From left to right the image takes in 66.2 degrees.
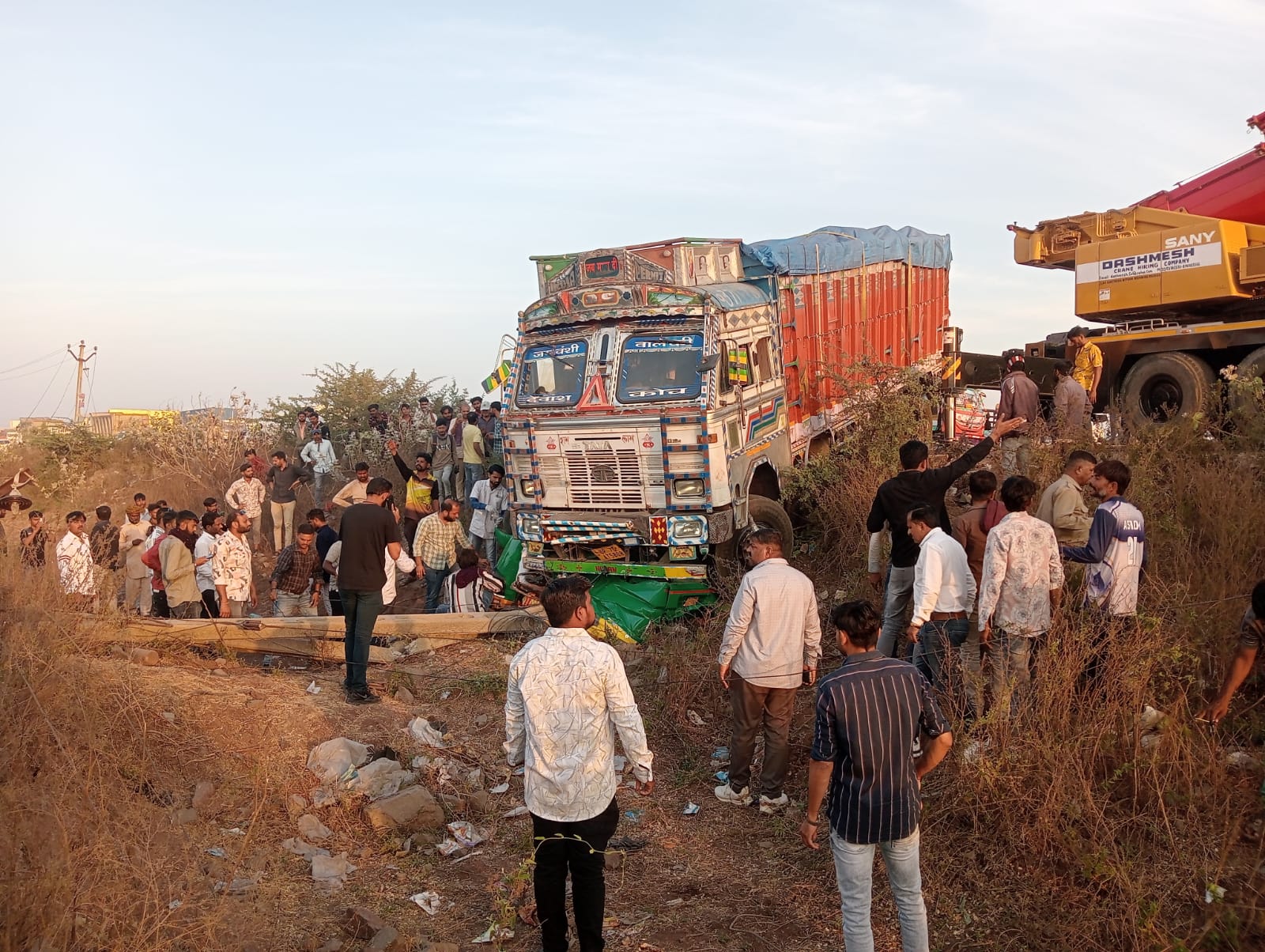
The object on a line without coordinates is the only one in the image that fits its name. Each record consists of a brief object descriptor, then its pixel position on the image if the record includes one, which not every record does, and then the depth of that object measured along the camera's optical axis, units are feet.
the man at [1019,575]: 17.94
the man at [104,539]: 32.37
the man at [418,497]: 40.14
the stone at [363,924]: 14.78
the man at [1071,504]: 20.15
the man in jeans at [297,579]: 30.86
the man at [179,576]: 30.22
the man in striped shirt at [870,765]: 11.96
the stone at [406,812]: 18.45
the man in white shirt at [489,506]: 37.40
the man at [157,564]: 32.63
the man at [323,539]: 32.76
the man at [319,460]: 49.34
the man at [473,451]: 44.11
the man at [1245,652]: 15.20
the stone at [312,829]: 18.22
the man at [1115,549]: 18.38
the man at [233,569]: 29.27
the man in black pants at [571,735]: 13.14
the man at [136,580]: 32.53
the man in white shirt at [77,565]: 25.76
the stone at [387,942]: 14.15
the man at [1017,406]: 31.30
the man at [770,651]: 18.11
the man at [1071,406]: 31.50
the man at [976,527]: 19.65
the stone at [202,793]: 18.75
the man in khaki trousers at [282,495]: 44.70
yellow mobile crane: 36.50
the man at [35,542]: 26.91
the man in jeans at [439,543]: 33.94
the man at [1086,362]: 34.22
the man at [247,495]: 42.14
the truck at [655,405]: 29.14
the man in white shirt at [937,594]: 18.33
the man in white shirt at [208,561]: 30.76
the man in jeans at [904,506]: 21.70
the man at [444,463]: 49.55
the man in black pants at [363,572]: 24.22
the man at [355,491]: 36.52
